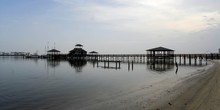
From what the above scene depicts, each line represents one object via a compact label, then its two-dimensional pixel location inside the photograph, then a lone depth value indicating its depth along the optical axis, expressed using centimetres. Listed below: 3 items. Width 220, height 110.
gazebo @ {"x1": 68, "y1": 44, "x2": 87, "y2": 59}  5068
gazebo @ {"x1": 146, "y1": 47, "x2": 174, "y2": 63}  3924
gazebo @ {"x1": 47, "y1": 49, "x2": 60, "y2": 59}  5978
